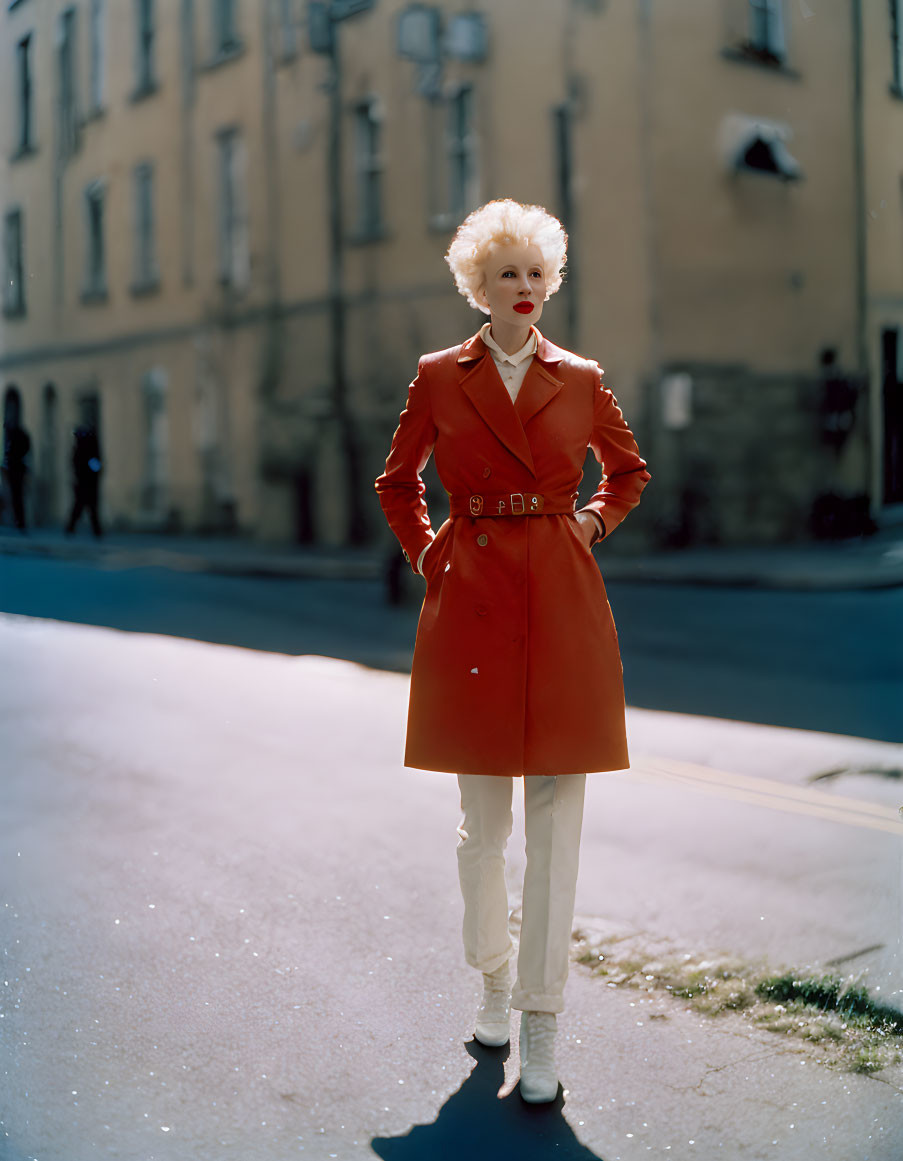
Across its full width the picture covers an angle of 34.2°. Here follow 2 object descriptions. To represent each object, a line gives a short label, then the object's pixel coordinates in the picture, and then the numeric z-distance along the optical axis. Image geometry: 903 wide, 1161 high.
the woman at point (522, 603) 3.06
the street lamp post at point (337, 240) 19.98
